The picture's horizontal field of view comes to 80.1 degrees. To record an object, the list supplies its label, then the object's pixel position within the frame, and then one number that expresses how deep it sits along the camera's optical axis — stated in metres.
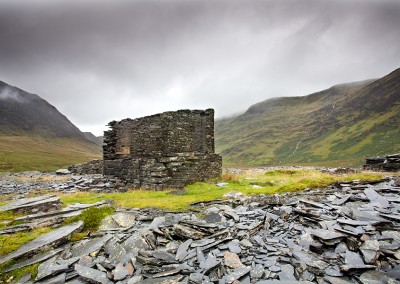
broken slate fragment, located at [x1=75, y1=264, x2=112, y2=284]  5.41
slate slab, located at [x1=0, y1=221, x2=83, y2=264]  6.56
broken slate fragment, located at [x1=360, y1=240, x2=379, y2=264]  5.51
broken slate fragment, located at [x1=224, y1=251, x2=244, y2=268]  5.85
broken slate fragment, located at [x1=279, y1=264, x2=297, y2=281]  5.29
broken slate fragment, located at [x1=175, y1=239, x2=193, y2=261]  6.33
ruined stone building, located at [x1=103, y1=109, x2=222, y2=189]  18.66
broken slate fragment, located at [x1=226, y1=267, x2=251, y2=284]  5.30
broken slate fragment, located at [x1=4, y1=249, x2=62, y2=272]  6.13
